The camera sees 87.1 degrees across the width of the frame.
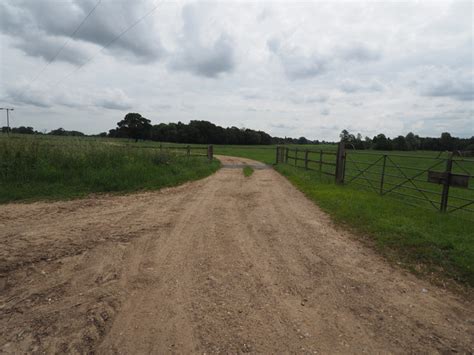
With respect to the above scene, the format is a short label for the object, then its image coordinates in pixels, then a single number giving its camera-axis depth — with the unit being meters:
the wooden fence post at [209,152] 18.02
